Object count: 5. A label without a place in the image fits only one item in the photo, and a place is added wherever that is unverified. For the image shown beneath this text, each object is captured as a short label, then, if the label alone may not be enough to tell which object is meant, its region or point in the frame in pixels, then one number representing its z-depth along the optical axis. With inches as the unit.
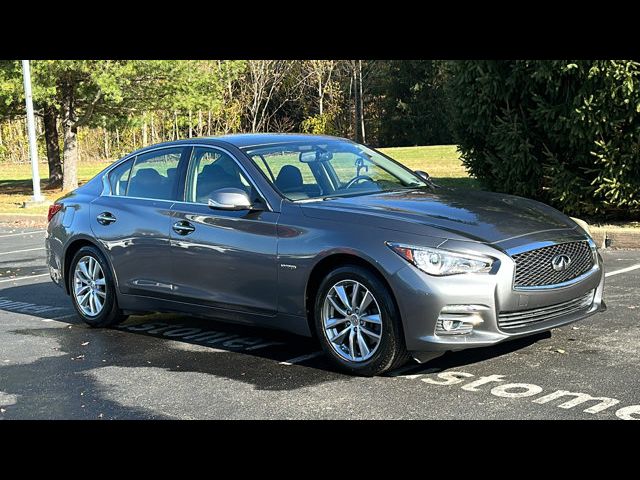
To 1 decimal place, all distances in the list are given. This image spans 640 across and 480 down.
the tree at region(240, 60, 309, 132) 1664.6
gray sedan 232.1
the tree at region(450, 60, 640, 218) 483.5
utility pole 863.3
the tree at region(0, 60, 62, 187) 925.8
